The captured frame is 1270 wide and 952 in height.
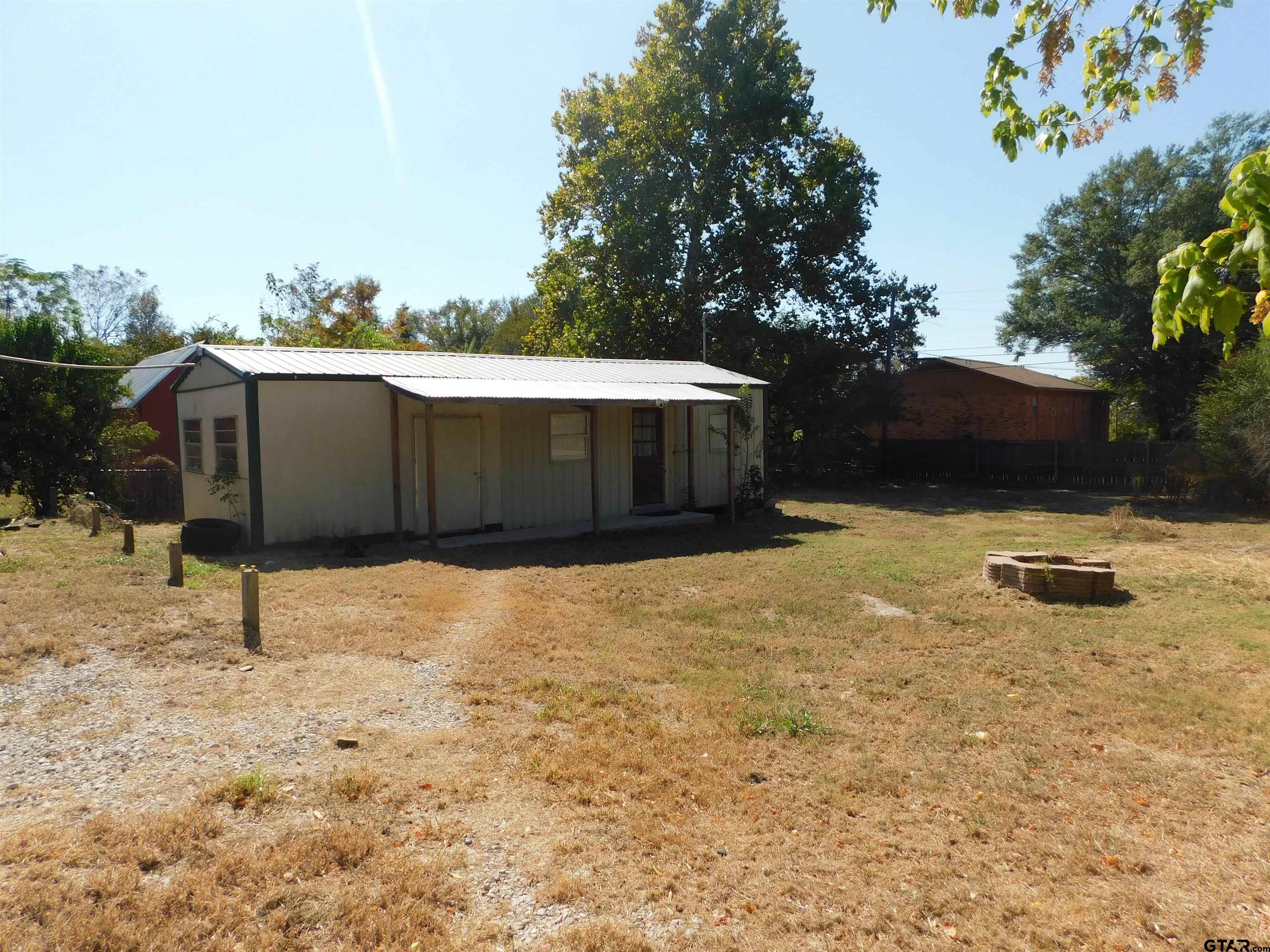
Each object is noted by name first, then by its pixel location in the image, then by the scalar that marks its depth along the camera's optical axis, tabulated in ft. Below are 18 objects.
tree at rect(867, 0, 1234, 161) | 15.89
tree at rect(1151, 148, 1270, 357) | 7.40
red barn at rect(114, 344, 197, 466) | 72.84
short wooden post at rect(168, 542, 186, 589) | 28.86
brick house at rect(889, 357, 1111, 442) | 92.58
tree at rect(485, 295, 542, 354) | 166.71
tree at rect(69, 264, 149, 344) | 185.88
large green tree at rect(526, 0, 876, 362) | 82.69
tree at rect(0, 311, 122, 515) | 50.85
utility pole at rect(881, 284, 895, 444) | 86.69
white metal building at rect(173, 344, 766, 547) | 38.63
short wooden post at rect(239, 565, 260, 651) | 22.48
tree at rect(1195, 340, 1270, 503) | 54.90
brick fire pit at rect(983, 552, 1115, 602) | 28.63
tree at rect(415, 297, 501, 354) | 179.42
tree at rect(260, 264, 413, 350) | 119.55
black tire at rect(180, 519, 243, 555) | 36.76
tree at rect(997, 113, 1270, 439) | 82.12
